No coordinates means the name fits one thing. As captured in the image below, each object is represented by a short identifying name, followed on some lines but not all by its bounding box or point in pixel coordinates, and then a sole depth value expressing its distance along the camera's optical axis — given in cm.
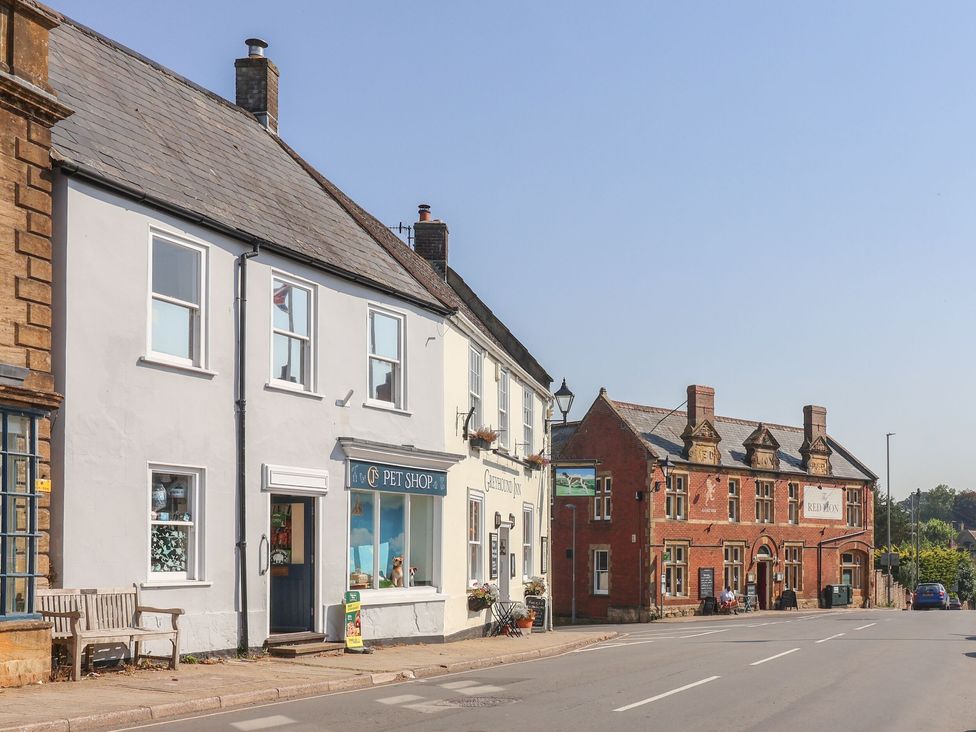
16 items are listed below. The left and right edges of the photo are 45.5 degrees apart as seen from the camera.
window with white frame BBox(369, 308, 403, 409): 2130
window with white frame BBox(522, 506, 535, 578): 3203
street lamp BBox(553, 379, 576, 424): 3123
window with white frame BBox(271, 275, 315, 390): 1888
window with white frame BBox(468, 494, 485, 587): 2573
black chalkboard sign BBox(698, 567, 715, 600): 5896
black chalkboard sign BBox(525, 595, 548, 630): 3090
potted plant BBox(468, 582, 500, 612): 2495
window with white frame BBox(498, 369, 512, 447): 2911
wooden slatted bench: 1376
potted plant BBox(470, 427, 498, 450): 2553
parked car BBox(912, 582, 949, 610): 6550
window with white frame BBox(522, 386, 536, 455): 3231
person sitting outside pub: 5859
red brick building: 5741
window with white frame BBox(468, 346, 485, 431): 2598
